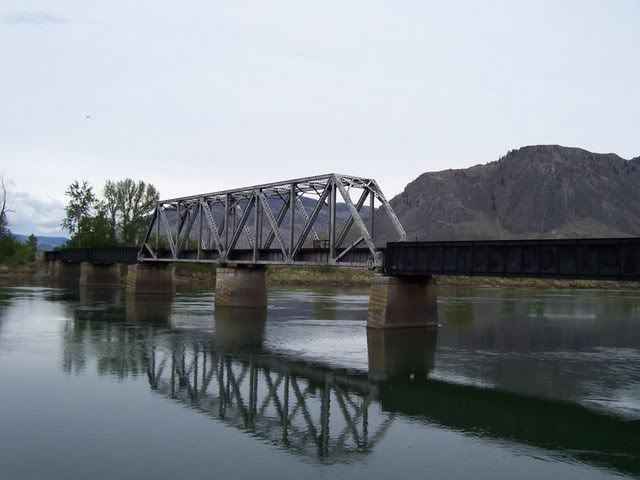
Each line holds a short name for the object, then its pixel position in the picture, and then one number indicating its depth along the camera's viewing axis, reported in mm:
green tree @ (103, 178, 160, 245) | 125750
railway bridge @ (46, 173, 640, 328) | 36438
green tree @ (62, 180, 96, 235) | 130250
